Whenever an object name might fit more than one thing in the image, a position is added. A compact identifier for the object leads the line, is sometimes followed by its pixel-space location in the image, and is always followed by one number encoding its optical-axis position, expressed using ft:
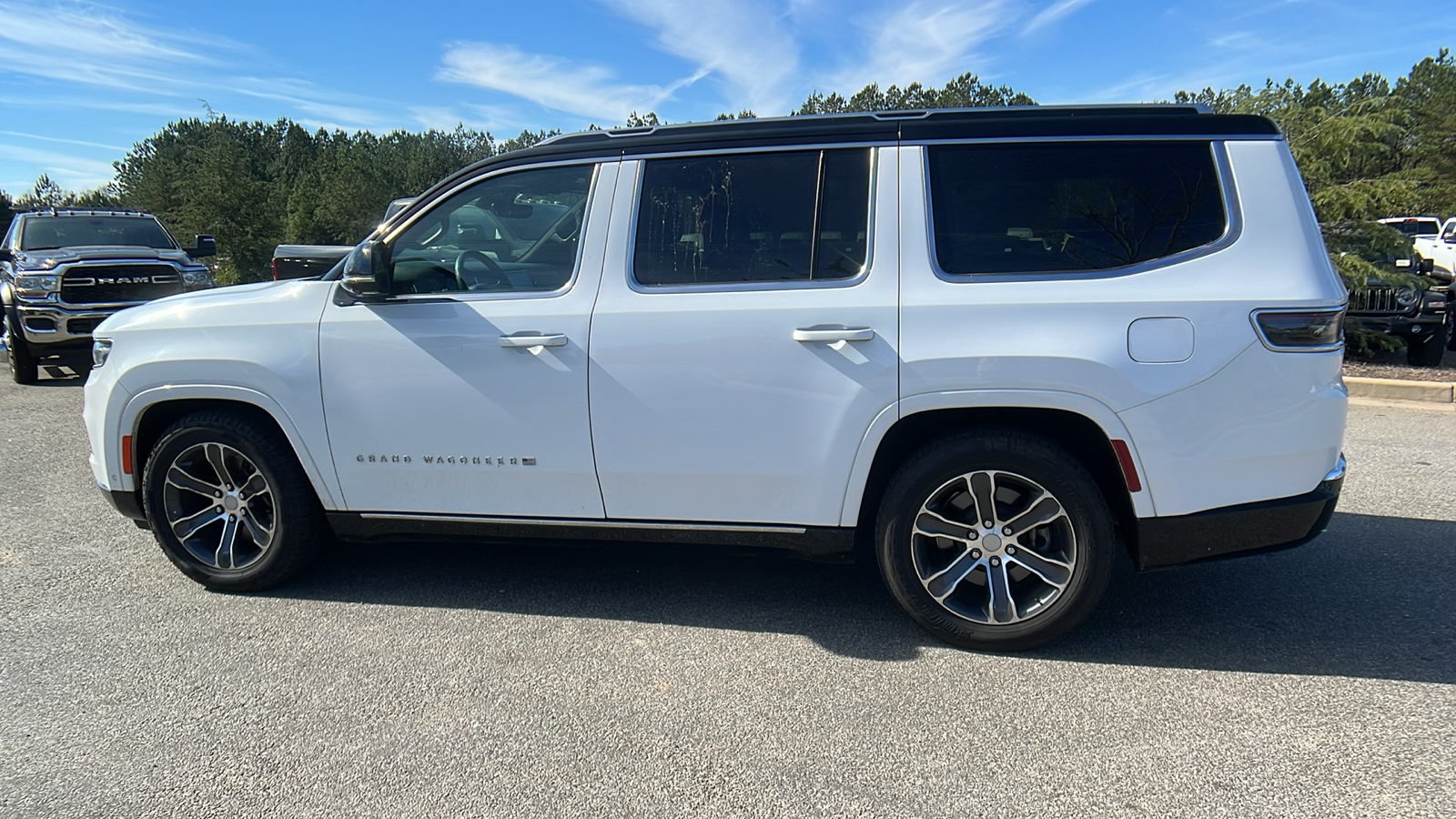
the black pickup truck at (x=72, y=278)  34.17
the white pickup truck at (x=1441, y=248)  56.65
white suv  10.18
